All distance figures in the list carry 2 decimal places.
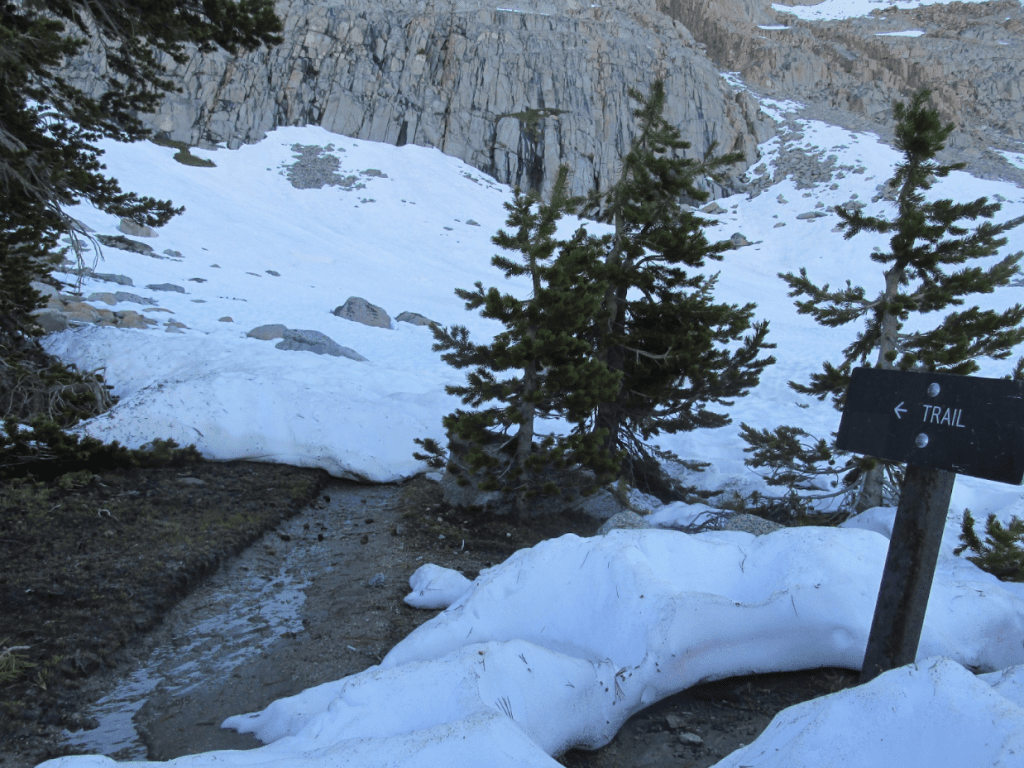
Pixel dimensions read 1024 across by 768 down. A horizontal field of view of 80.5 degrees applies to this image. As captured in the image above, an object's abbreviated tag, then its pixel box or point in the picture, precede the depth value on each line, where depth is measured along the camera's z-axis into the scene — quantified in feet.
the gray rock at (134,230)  102.50
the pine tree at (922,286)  24.68
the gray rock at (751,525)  20.92
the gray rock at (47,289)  56.84
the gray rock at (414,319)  82.32
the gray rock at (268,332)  58.22
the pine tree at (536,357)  22.86
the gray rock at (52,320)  45.98
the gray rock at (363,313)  76.54
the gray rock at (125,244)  92.84
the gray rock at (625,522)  20.67
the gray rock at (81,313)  50.52
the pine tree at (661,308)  27.68
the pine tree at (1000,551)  16.60
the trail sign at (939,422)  7.28
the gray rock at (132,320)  52.94
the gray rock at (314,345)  53.83
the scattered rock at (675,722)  11.25
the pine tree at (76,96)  20.48
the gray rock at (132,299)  62.75
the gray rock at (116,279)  70.53
